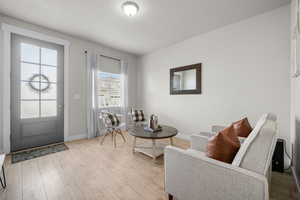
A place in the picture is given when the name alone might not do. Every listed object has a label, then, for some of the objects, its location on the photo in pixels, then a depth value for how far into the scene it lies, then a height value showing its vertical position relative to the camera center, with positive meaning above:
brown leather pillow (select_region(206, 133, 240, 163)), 1.06 -0.40
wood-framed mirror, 3.22 +0.53
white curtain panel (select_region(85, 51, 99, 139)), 3.55 +0.09
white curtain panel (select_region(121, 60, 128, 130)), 4.34 +0.28
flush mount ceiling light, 2.08 +1.50
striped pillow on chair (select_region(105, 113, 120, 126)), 3.02 -0.48
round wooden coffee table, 2.26 -0.63
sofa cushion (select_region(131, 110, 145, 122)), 3.77 -0.49
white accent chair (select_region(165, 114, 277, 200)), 0.84 -0.54
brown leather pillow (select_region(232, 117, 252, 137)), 1.67 -0.37
